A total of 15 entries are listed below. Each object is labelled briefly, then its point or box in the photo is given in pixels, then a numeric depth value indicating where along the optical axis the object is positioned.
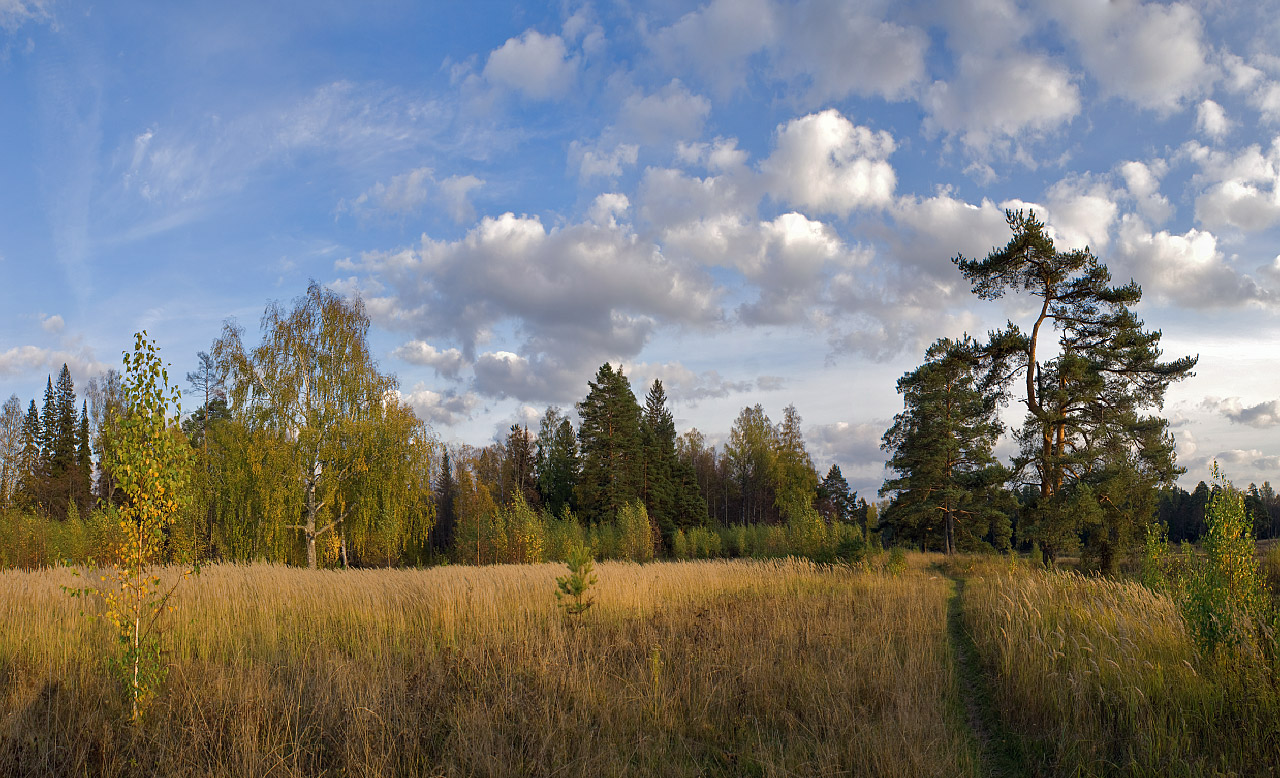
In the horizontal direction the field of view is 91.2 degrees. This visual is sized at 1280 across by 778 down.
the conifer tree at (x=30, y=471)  37.90
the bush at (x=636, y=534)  28.92
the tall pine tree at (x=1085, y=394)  17.16
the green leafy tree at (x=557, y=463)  46.25
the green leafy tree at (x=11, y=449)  37.44
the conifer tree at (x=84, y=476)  42.31
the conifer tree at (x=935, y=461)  27.05
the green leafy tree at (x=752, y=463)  53.72
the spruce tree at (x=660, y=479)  41.03
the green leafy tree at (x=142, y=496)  5.28
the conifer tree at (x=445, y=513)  46.00
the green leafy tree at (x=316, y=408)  19.77
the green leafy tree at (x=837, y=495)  59.03
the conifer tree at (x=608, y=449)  38.81
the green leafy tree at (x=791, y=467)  49.09
